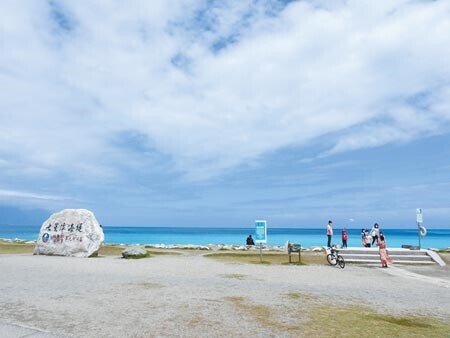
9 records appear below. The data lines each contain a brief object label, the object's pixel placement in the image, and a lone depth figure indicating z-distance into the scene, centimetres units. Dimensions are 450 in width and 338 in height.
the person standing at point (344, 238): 3229
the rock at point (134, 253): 2473
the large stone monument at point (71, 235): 2508
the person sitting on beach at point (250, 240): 4073
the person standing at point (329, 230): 3089
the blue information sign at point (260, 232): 2500
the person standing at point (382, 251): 2289
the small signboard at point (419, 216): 2833
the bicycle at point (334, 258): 2225
